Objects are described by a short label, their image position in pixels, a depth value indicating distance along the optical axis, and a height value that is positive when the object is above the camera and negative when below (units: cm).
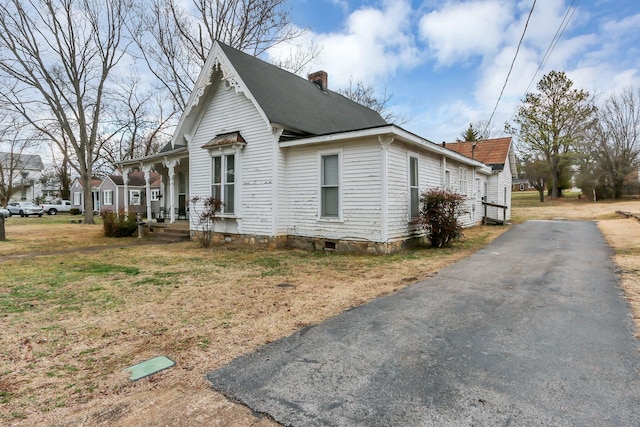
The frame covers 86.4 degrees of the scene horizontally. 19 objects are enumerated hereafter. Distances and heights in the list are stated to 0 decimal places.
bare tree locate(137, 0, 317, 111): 2039 +1081
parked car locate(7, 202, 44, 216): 3451 -53
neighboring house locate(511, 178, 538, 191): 7625 +417
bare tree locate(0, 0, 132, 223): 1984 +887
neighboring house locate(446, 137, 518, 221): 1953 +243
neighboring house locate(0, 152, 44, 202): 4725 +403
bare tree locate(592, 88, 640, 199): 3250 +631
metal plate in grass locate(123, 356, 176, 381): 286 -143
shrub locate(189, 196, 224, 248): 1138 -29
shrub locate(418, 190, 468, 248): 967 -35
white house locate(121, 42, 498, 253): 912 +117
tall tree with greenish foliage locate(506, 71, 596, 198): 3256 +829
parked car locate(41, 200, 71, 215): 3780 -27
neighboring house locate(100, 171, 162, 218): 3291 +155
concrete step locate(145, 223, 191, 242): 1320 -114
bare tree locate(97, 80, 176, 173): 2627 +669
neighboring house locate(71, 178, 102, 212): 4223 +122
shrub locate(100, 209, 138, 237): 1441 -82
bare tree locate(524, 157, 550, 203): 3588 +349
